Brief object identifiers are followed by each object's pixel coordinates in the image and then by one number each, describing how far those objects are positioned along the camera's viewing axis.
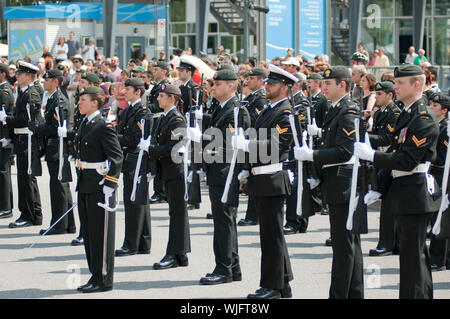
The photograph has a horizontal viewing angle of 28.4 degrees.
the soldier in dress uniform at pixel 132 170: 10.56
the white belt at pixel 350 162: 7.78
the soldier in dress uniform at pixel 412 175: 7.14
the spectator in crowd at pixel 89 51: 28.11
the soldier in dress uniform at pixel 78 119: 11.21
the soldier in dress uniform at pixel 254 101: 9.94
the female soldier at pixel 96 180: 8.70
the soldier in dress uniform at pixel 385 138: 10.43
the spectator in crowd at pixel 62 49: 27.86
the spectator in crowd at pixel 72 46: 28.73
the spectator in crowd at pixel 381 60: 23.16
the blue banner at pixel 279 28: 24.77
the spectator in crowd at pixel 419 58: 22.98
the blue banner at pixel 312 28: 25.38
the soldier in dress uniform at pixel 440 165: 9.72
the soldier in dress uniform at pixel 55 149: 11.65
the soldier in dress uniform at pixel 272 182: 8.09
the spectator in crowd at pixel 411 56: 23.62
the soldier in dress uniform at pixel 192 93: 9.67
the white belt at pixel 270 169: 8.13
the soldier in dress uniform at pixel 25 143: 12.38
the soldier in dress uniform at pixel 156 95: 13.43
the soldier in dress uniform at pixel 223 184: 9.05
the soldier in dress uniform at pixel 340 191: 7.66
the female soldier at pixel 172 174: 9.79
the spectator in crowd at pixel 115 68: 21.15
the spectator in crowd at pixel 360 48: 21.91
